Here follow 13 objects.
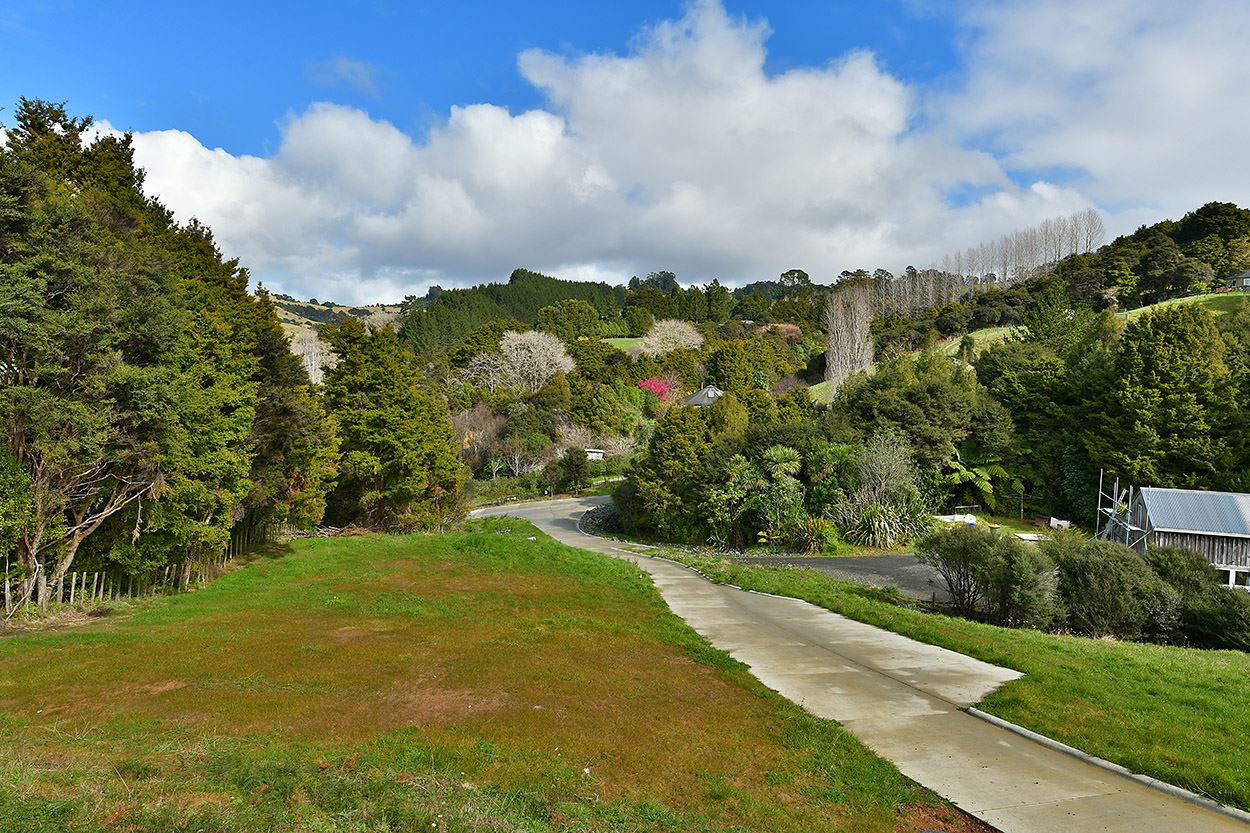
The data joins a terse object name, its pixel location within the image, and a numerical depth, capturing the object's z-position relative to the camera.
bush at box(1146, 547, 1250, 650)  14.86
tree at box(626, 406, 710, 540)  37.16
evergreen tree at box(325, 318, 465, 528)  32.44
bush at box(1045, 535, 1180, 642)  15.23
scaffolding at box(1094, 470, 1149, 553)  24.05
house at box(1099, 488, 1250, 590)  22.86
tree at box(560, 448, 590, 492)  57.56
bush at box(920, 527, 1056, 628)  15.46
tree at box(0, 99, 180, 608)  13.52
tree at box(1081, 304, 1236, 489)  30.77
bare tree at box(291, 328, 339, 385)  89.56
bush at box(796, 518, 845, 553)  28.89
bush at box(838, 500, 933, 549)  28.91
